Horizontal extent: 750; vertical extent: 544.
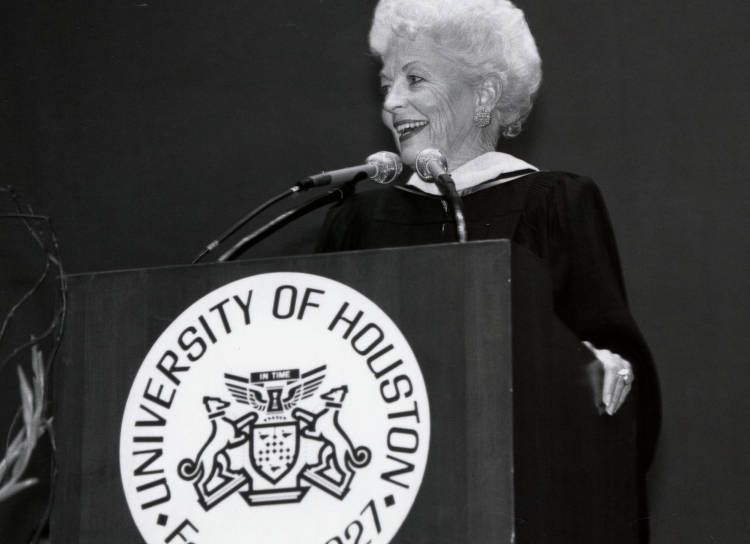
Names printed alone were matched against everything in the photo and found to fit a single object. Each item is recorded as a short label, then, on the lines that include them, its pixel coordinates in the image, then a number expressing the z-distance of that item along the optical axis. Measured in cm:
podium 304
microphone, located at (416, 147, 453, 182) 405
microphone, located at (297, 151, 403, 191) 416
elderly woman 486
